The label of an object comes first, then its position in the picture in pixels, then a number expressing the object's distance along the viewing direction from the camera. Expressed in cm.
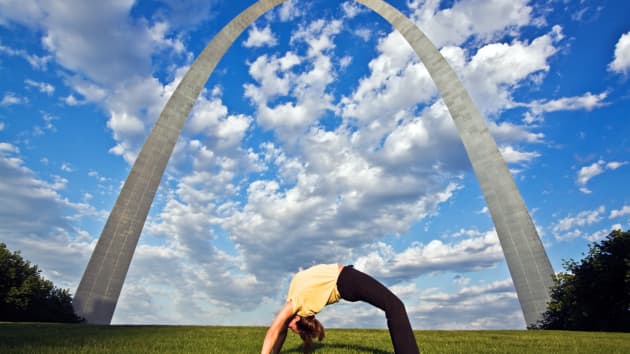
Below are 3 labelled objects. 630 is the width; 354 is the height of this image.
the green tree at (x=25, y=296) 2212
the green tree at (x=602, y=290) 1839
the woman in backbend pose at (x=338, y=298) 456
